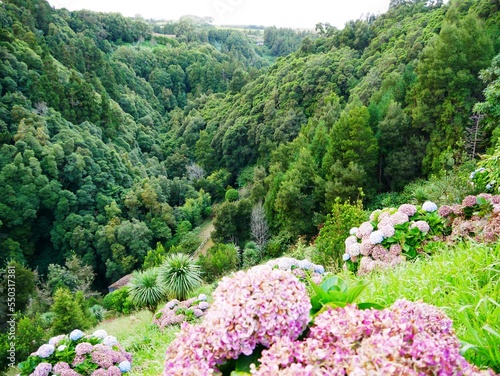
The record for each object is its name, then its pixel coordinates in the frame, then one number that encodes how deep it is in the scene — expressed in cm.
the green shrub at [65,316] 1206
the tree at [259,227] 2323
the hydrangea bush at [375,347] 116
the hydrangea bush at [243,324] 145
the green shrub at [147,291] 954
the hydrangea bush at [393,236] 495
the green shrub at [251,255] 1978
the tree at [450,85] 1564
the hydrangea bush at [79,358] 461
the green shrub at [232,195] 3447
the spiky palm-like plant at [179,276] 965
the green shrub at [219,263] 1603
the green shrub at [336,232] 861
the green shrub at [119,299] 1504
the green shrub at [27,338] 1121
